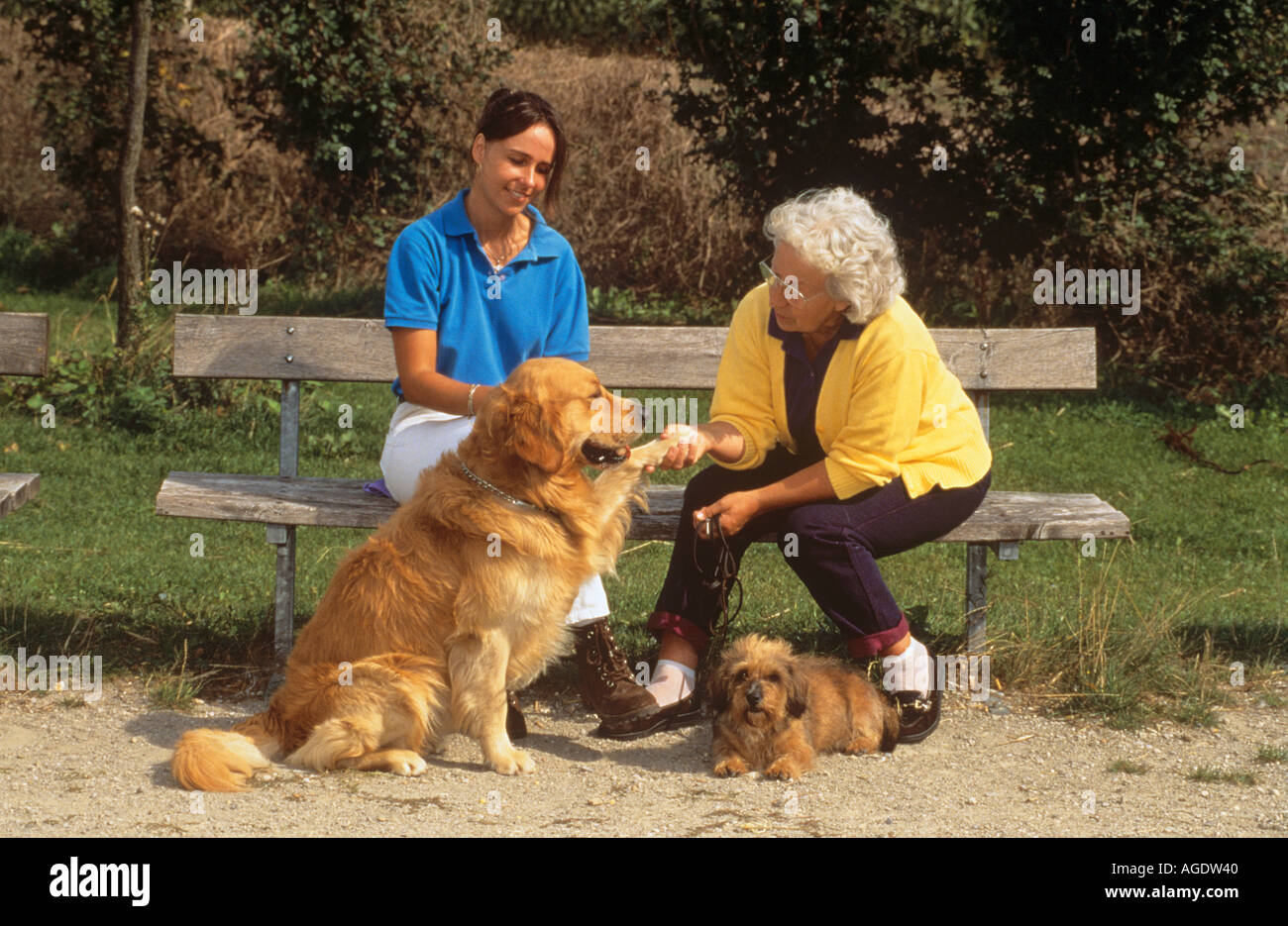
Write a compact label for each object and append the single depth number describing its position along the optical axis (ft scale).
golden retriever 12.70
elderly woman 13.71
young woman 14.39
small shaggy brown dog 13.25
